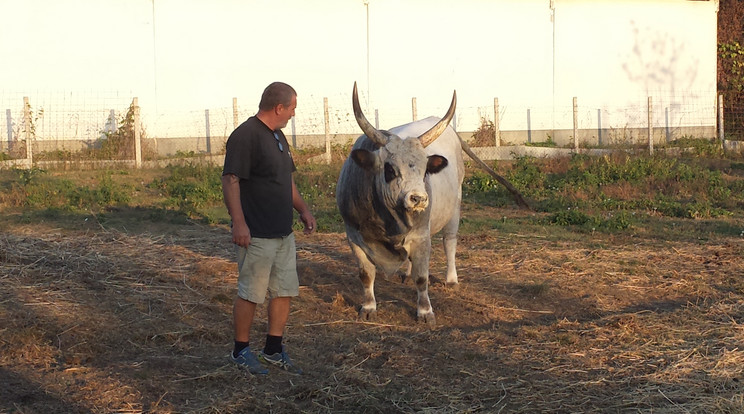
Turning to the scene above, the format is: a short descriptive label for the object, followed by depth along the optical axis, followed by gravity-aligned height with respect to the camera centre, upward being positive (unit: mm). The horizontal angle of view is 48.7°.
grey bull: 5840 -292
